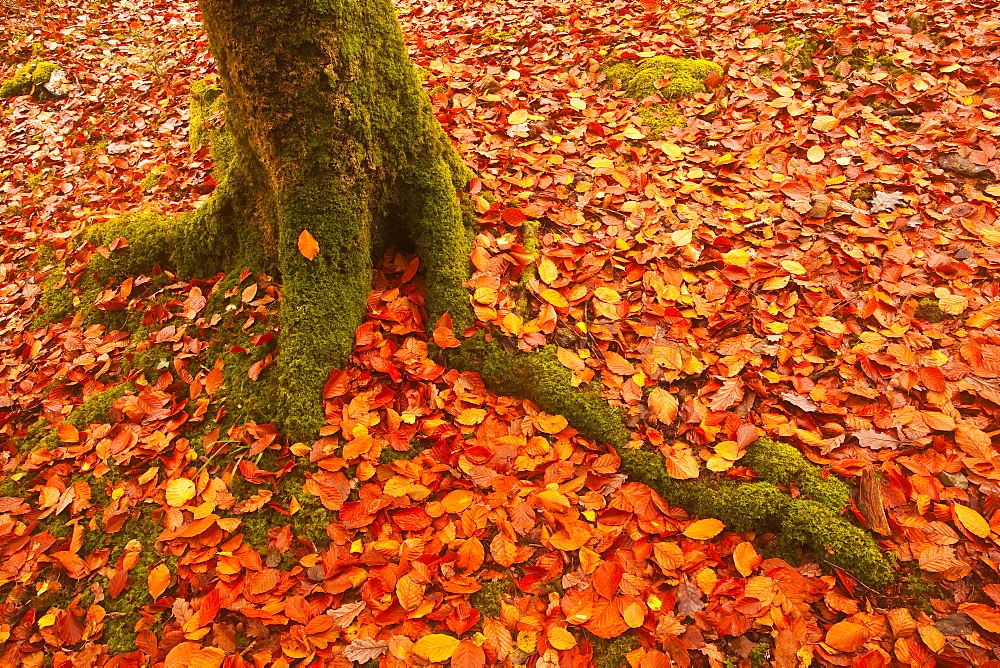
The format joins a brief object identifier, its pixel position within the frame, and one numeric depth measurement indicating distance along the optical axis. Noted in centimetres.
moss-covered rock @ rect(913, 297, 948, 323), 285
